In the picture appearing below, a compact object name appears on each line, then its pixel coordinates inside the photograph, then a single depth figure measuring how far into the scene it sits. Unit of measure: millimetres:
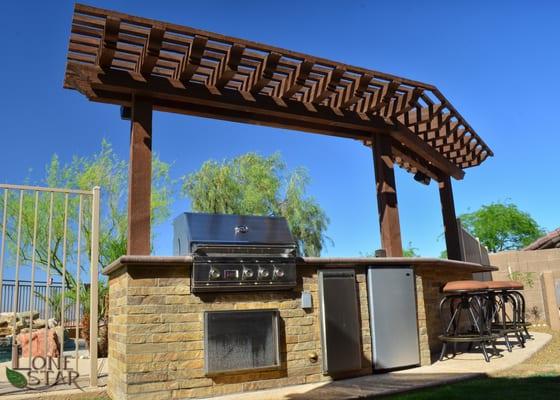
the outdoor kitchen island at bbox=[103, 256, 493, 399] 4113
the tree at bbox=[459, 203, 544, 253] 40156
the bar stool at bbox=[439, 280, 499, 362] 5871
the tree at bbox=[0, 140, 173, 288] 11977
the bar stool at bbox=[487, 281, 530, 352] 6121
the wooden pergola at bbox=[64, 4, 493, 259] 4761
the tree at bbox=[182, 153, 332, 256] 18828
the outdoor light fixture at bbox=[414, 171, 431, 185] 9875
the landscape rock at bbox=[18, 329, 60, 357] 5511
